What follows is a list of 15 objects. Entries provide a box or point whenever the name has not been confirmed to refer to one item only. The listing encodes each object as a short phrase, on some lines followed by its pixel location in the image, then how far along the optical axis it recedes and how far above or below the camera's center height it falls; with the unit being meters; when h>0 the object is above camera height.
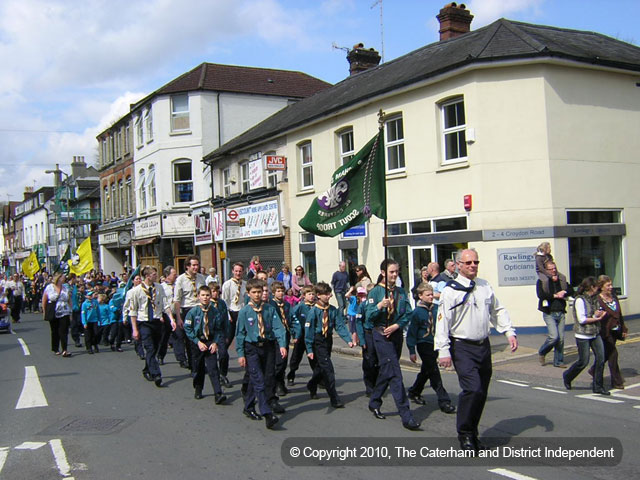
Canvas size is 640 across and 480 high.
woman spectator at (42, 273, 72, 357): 14.21 -1.05
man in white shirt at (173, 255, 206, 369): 10.80 -0.55
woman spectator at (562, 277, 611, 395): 8.31 -1.21
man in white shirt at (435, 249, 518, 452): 5.69 -0.85
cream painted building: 14.34 +2.08
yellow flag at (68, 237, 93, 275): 22.88 +0.13
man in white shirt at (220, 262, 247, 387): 10.67 -0.66
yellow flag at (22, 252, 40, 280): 30.39 -0.04
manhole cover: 7.11 -1.94
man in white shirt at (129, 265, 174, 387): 10.08 -0.99
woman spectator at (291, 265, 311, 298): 16.78 -0.72
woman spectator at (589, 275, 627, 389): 8.42 -1.20
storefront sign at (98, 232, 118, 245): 40.22 +1.60
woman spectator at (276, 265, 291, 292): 18.11 -0.67
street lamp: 57.42 +8.00
